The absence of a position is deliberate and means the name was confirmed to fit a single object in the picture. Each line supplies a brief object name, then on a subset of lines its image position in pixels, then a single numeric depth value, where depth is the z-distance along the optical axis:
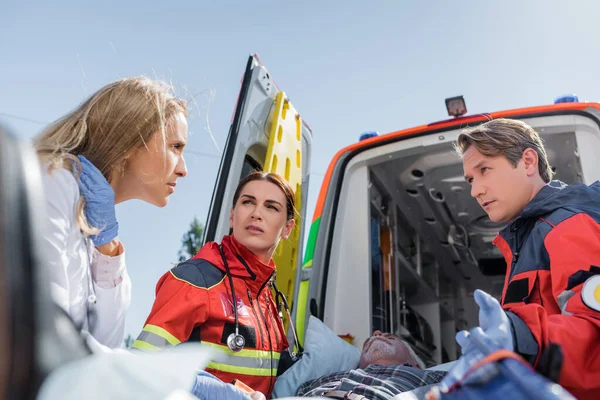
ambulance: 2.69
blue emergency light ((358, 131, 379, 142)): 3.43
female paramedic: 1.81
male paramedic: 1.18
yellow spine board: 2.85
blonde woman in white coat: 1.15
